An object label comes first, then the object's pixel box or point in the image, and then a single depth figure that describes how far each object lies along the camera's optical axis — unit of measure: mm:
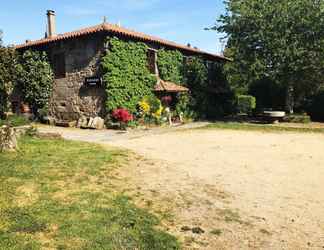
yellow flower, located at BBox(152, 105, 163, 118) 20891
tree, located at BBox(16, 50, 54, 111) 22188
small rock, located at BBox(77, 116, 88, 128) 19688
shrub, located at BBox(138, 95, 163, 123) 20458
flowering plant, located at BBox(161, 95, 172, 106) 21547
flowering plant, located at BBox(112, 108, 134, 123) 18091
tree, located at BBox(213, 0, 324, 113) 20953
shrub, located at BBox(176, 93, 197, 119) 23406
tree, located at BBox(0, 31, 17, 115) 18750
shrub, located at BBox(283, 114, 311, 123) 22717
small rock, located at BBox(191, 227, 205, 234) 5547
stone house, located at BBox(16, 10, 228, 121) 19594
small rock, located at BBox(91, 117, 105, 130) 19078
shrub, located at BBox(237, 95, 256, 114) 31312
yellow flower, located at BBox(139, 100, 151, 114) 20391
